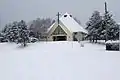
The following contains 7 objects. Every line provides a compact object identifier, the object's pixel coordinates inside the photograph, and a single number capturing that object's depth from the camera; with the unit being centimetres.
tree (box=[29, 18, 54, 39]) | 3125
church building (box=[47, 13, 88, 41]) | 2897
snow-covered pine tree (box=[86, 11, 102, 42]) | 2185
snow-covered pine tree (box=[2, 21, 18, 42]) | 2289
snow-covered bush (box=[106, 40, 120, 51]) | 1480
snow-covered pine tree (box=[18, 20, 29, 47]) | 2145
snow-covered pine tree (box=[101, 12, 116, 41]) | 2027
